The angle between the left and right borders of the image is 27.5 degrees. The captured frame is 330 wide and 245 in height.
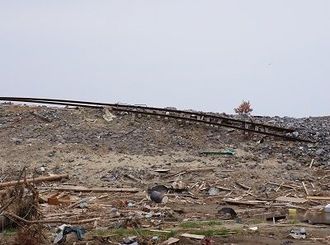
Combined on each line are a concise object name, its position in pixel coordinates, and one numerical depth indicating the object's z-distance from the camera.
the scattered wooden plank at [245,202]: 12.61
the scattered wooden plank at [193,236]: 9.49
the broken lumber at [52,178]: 14.77
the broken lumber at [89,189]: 13.84
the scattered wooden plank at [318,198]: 12.86
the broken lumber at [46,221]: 9.03
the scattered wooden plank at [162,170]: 15.36
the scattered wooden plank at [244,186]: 13.97
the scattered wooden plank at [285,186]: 14.02
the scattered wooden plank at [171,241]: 9.23
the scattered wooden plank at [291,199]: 12.66
